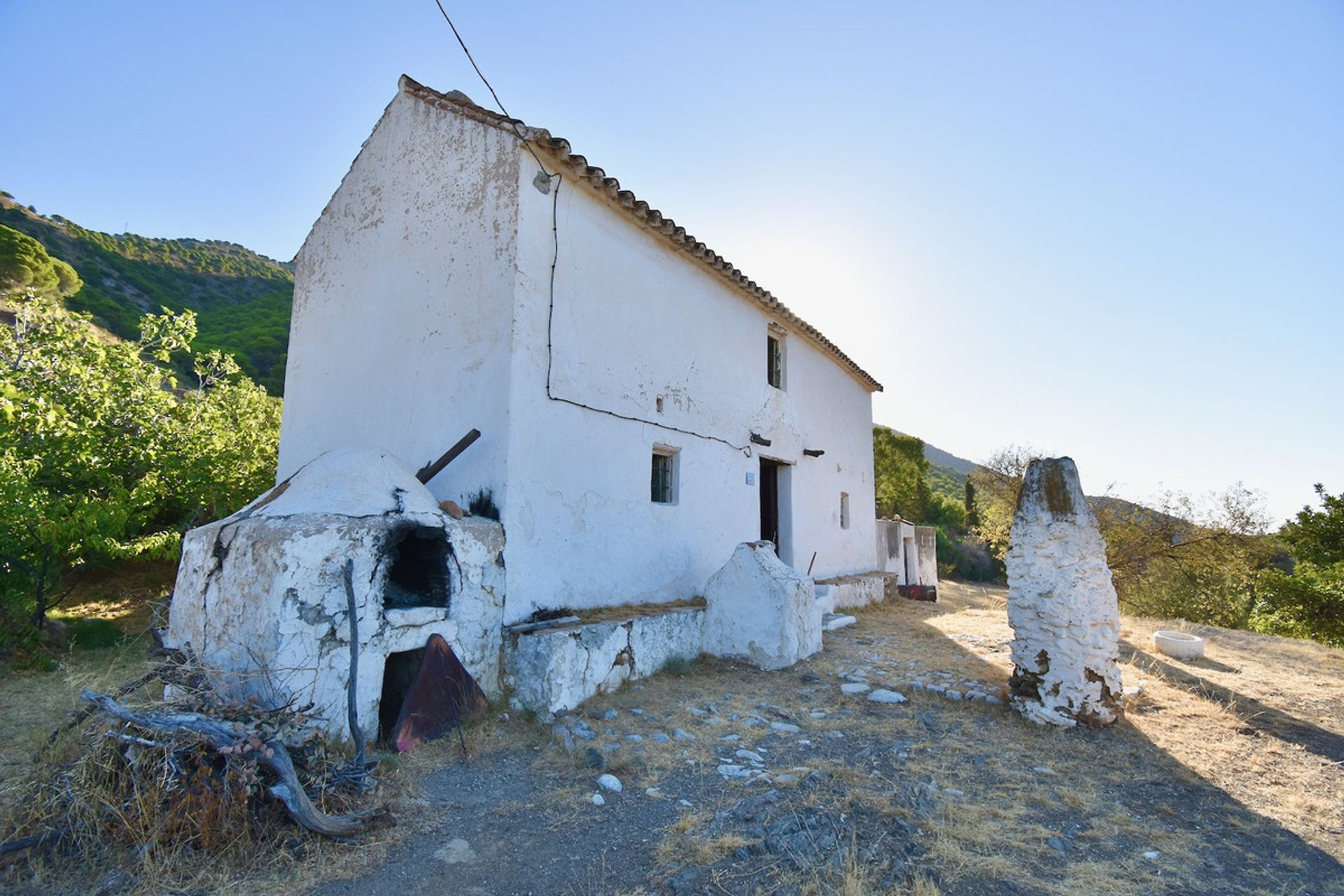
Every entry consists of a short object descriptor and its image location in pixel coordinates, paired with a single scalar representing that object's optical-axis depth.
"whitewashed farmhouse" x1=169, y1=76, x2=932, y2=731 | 4.83
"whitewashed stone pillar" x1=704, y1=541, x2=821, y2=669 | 7.32
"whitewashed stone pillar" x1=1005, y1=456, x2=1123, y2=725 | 5.62
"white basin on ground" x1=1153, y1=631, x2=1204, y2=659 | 8.34
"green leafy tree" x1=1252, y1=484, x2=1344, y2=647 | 13.07
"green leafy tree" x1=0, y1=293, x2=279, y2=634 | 7.40
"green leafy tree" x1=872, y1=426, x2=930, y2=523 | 29.88
